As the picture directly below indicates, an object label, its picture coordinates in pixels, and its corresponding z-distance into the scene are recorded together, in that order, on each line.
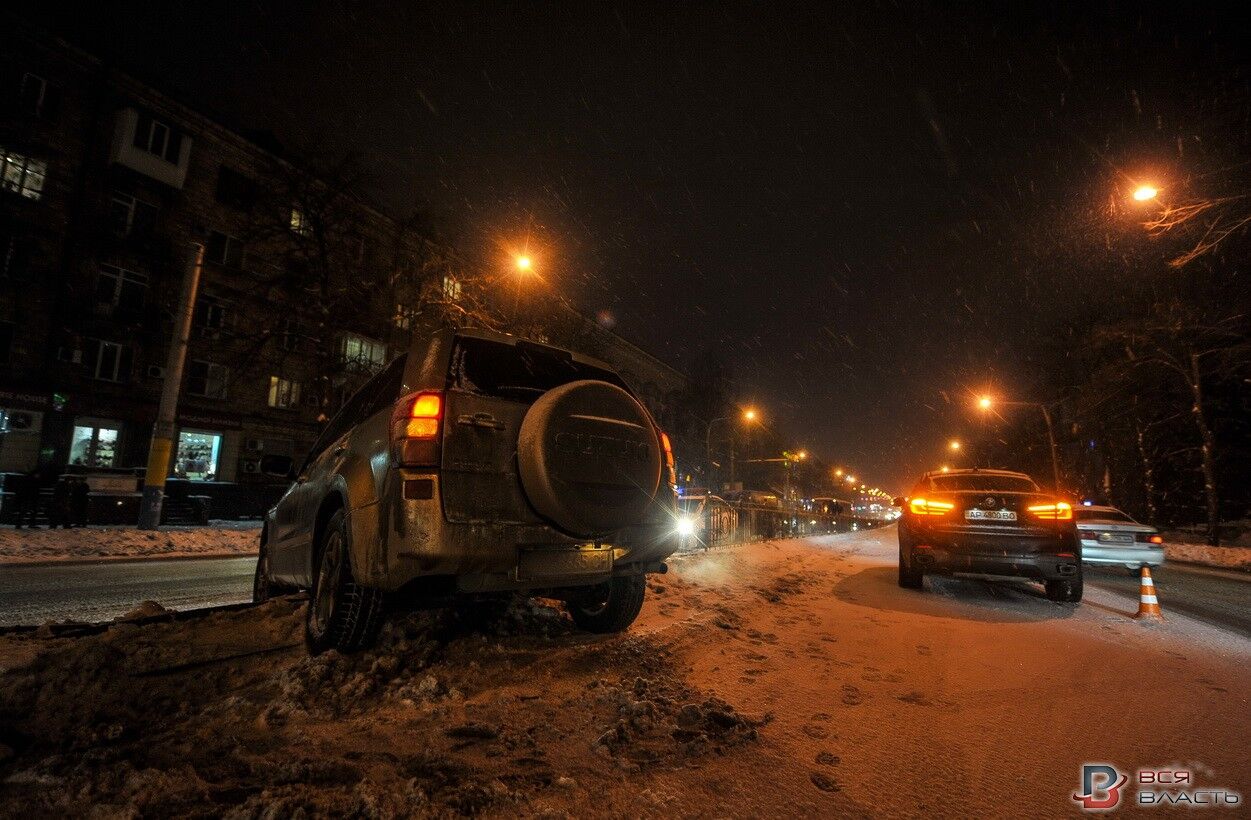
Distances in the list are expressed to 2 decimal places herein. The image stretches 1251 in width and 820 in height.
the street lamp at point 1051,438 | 31.99
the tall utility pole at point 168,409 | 13.91
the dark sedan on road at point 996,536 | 6.83
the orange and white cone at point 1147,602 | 6.57
